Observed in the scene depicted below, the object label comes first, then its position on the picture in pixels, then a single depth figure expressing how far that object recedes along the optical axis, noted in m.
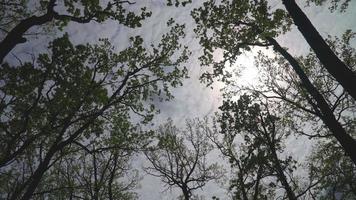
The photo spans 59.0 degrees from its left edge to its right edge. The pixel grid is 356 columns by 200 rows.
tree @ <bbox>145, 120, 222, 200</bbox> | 26.94
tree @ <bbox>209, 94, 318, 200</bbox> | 21.41
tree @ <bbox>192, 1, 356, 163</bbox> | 14.38
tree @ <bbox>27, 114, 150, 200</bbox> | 26.62
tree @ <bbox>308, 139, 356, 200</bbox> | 24.03
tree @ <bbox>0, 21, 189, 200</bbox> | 11.57
